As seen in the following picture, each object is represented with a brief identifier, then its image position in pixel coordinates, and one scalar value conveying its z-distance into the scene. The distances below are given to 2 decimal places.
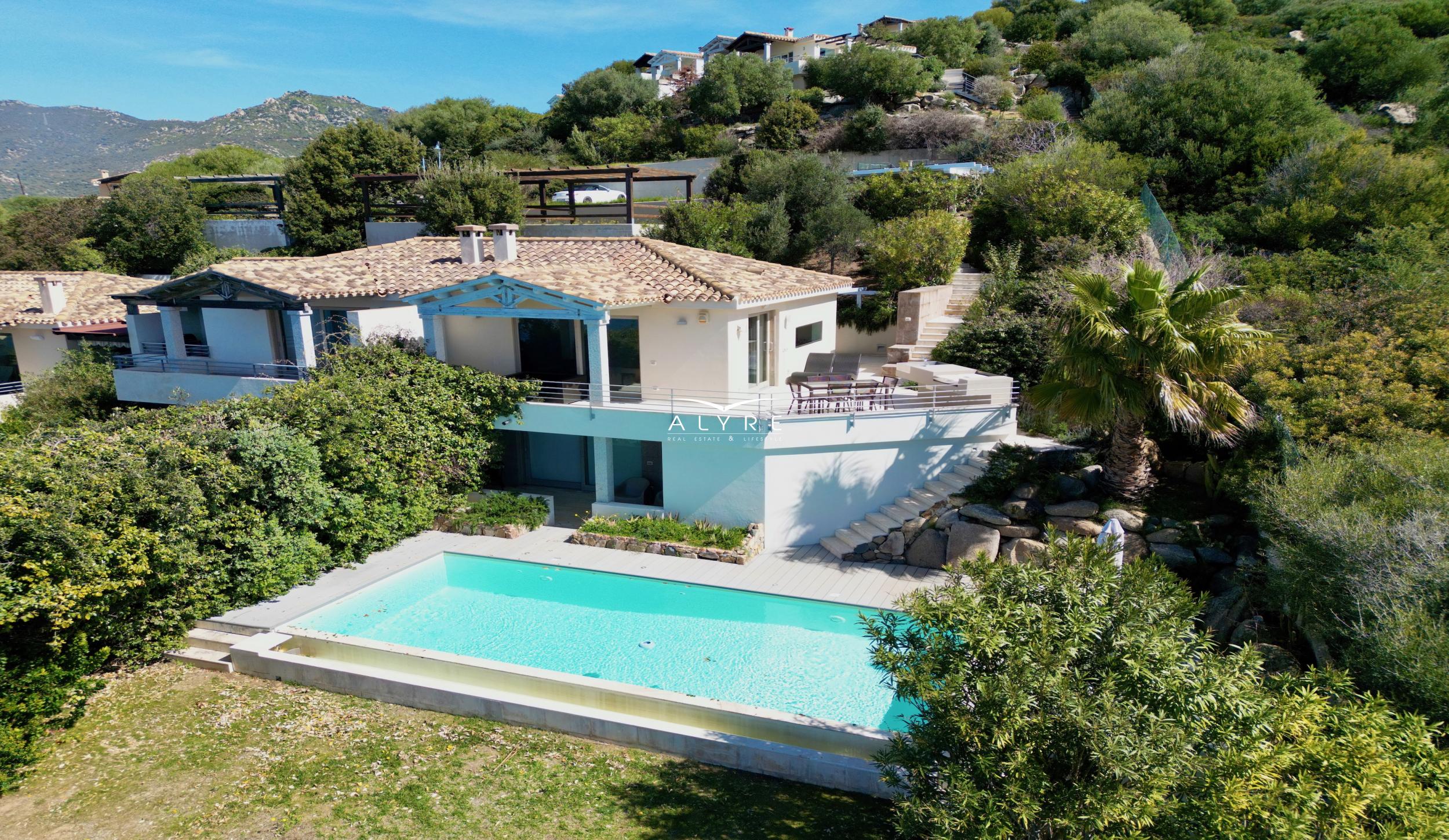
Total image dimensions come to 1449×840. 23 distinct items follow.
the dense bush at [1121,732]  6.09
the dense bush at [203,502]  11.28
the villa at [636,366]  18.14
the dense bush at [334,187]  36.72
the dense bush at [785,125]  52.03
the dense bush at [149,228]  40.12
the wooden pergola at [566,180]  30.06
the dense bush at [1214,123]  31.81
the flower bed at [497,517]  19.14
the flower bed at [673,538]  17.67
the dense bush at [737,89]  59.09
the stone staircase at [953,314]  24.78
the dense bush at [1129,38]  53.16
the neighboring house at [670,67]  71.38
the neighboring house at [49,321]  28.06
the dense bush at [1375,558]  7.81
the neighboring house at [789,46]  70.12
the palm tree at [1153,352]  13.98
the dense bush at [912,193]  32.16
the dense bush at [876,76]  54.69
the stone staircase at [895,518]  17.45
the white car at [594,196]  41.69
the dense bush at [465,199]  31.53
